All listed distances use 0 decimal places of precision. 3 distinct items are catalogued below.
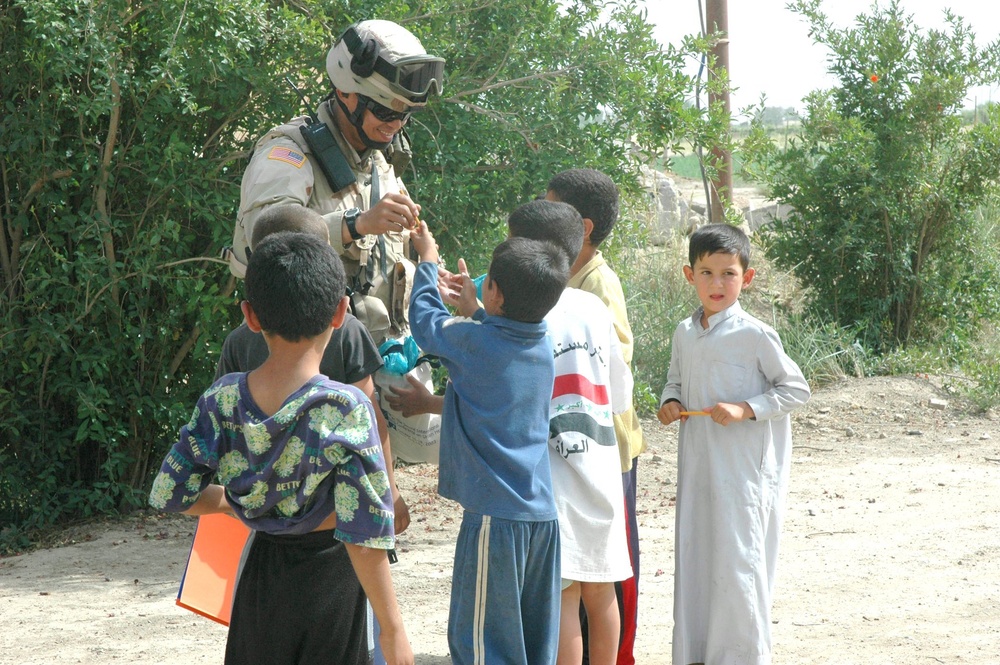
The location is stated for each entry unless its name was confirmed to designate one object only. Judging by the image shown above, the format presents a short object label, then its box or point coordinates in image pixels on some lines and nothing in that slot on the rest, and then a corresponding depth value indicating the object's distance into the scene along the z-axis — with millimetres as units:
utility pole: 9561
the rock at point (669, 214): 11188
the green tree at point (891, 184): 8875
